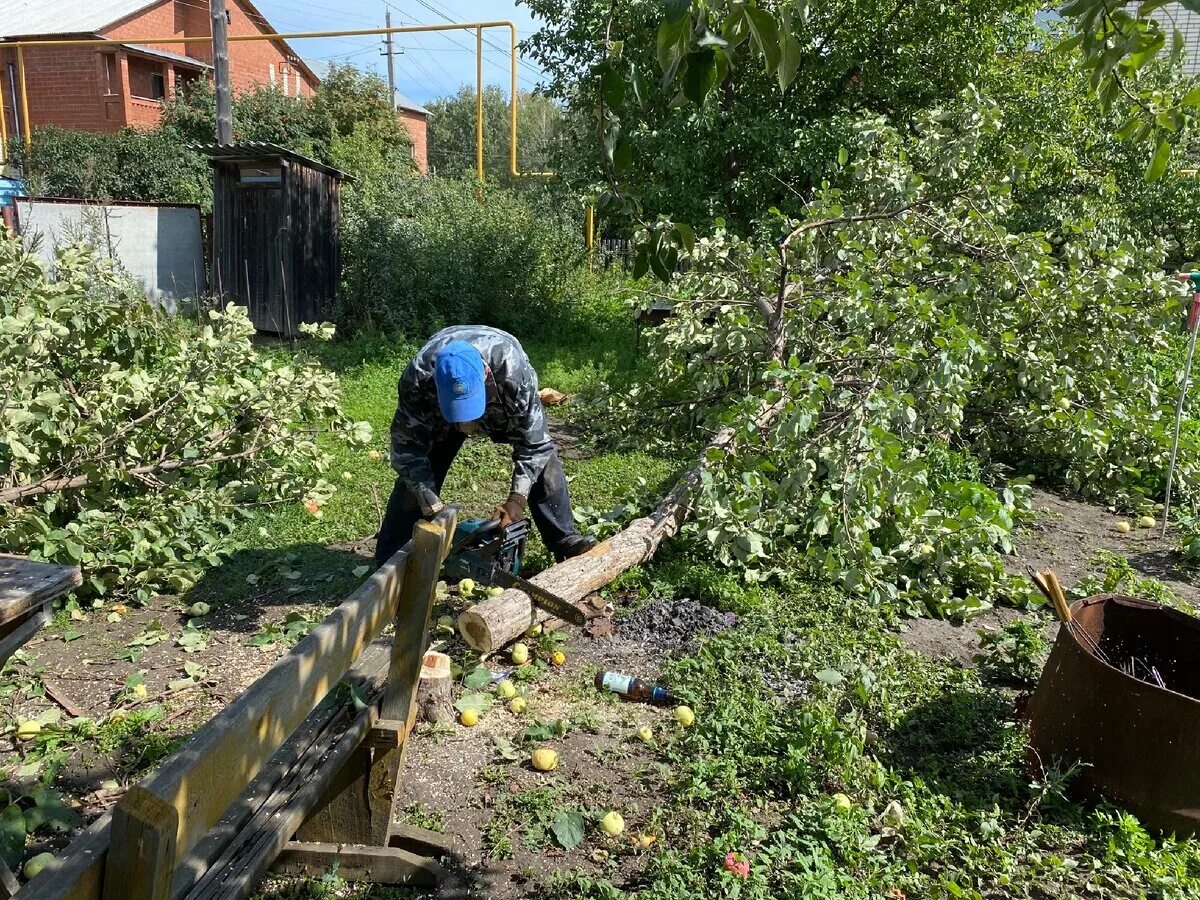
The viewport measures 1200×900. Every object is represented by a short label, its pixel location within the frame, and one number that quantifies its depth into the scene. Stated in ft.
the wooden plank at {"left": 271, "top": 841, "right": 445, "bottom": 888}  9.39
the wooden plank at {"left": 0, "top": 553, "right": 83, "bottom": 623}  6.18
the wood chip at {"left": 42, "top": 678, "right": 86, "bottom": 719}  12.37
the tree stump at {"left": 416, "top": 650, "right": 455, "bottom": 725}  12.08
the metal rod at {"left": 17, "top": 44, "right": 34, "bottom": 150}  67.46
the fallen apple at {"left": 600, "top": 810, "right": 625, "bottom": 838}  10.06
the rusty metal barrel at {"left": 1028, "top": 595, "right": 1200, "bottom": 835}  9.89
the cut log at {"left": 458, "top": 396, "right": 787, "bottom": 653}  13.47
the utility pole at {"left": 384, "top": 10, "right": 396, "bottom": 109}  116.07
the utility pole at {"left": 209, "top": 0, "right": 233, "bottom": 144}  39.34
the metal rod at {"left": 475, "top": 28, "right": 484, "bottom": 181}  56.24
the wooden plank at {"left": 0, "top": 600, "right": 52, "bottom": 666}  6.66
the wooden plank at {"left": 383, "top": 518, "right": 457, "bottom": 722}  8.92
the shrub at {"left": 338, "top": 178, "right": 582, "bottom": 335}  36.88
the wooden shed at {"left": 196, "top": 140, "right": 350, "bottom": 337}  36.83
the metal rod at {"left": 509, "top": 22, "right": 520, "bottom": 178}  54.82
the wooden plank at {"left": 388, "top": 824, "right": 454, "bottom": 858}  9.77
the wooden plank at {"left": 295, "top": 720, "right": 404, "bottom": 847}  9.34
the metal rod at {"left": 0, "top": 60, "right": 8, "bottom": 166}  63.82
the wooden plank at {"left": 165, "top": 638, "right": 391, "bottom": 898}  7.20
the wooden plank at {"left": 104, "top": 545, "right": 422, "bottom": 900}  4.32
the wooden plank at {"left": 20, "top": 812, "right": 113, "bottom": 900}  4.00
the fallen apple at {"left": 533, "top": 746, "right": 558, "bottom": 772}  11.23
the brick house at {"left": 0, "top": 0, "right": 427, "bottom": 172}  82.64
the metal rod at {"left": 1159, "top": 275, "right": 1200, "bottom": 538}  19.19
